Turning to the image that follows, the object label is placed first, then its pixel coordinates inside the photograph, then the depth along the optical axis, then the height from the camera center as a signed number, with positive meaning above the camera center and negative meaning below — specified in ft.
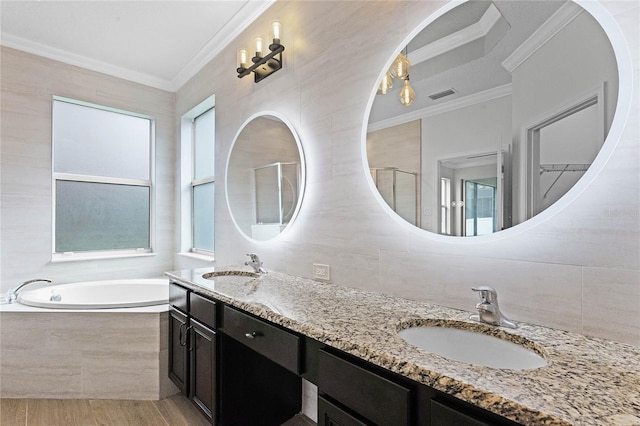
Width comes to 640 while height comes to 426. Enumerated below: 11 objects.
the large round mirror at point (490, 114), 3.43 +1.19
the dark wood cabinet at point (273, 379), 2.80 -1.88
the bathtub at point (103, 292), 9.23 -2.42
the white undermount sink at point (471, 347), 3.23 -1.40
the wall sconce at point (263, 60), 7.22 +3.40
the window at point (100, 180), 10.65 +1.01
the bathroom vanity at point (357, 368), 2.26 -1.31
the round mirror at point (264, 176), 7.07 +0.80
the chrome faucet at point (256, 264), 7.29 -1.14
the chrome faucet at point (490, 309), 3.62 -1.04
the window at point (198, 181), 11.27 +1.05
